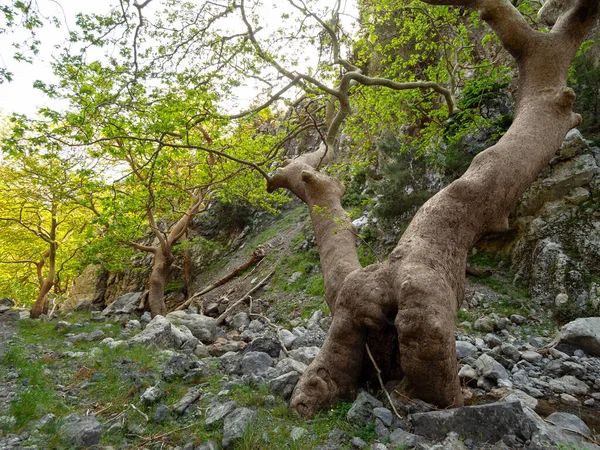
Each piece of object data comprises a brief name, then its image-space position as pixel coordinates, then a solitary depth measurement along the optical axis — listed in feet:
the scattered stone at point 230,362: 15.62
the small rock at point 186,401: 11.69
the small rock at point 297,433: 9.72
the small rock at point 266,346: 17.65
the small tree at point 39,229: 37.06
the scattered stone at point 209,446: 9.41
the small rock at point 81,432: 9.92
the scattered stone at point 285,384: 12.68
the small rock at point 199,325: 24.86
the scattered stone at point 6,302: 46.35
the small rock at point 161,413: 11.21
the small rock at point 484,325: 20.84
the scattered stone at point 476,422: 8.86
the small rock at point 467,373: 13.74
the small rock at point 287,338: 20.12
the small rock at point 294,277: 38.70
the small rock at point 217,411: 10.71
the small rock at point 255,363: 15.31
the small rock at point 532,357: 15.76
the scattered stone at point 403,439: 8.85
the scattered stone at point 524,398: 11.62
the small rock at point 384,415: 9.97
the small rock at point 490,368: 13.74
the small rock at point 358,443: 9.12
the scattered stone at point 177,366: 14.64
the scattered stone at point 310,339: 19.93
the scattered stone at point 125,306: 44.39
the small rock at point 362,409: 10.24
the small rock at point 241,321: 30.58
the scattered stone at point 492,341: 18.19
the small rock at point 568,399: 12.33
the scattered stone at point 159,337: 20.25
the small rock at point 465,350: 16.06
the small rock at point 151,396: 12.30
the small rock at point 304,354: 16.78
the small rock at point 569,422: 9.66
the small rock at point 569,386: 13.09
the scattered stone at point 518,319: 21.15
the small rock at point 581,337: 15.78
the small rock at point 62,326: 29.19
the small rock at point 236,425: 9.64
